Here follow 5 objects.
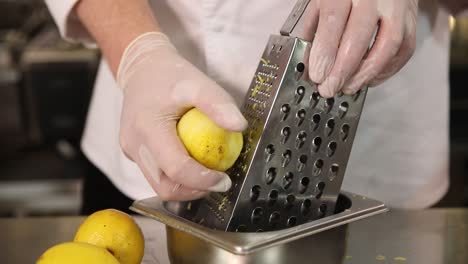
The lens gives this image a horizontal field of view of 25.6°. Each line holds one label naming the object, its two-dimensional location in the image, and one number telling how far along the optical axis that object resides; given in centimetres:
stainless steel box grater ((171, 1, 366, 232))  92
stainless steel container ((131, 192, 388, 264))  87
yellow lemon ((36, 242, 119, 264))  88
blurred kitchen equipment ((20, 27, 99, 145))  323
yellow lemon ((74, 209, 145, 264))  95
